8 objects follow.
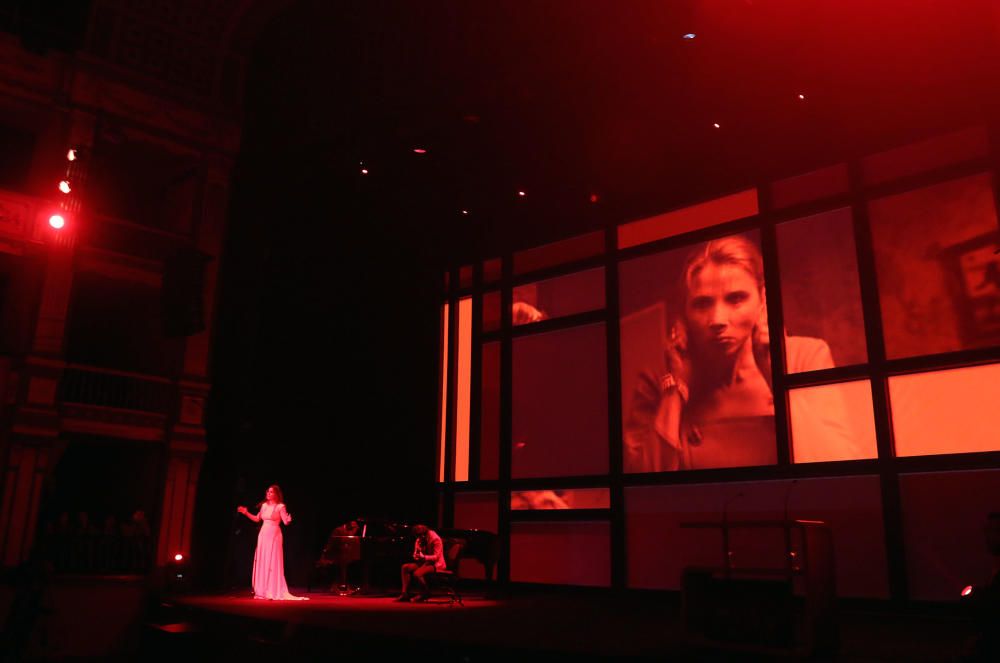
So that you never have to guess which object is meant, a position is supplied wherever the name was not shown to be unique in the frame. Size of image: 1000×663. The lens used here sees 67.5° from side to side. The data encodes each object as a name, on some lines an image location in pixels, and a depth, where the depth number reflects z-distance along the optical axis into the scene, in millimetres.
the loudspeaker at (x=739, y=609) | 4246
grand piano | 9070
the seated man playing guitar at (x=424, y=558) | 8289
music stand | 9138
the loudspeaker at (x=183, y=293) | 10422
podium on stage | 4242
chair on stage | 8351
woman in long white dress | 8438
